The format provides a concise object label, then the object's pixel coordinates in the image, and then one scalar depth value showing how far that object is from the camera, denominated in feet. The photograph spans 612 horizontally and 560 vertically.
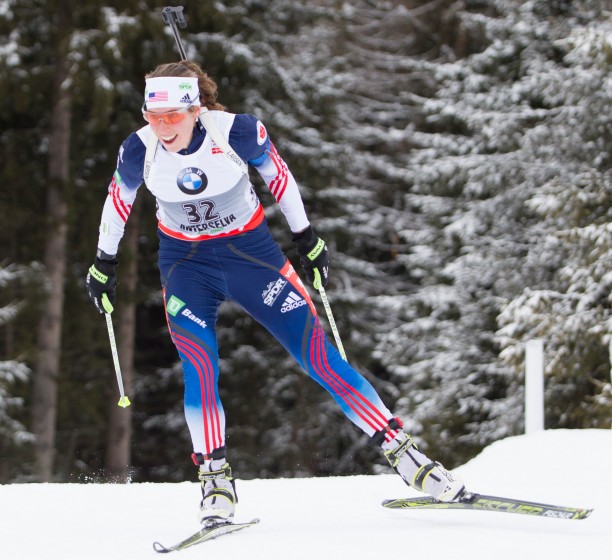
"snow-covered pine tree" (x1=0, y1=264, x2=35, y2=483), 95.35
